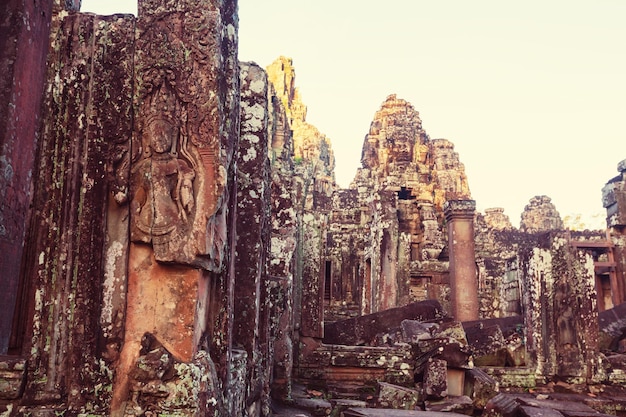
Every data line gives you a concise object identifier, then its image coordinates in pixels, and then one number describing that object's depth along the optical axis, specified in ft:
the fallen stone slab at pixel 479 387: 26.66
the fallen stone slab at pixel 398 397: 25.27
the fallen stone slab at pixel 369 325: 35.65
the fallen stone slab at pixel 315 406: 22.99
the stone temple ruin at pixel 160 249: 11.92
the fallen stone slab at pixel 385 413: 20.47
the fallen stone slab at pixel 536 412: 22.79
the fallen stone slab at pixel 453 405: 24.66
